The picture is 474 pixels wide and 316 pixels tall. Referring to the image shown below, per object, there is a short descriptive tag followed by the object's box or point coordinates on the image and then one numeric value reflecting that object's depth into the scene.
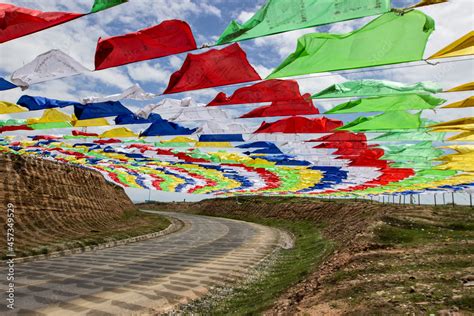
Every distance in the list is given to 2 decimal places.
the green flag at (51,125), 17.30
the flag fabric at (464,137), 14.24
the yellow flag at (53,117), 16.33
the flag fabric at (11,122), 18.18
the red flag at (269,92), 11.27
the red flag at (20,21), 7.39
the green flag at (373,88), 11.03
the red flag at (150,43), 8.41
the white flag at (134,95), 13.49
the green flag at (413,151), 18.34
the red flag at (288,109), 12.32
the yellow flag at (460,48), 7.97
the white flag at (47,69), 9.89
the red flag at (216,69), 9.76
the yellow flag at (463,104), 10.82
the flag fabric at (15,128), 18.28
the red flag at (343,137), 17.25
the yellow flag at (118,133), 18.31
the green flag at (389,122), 13.14
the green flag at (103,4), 6.70
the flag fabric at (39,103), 13.71
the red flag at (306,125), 14.85
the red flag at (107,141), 21.11
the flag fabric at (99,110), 14.03
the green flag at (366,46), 7.96
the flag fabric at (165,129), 16.77
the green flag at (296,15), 6.94
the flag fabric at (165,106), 15.19
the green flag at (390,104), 11.62
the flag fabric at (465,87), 9.81
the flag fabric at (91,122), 16.80
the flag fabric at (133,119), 15.70
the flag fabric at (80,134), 20.01
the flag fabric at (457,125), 12.11
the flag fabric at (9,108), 14.30
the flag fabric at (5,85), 11.10
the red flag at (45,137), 21.38
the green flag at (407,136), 16.23
